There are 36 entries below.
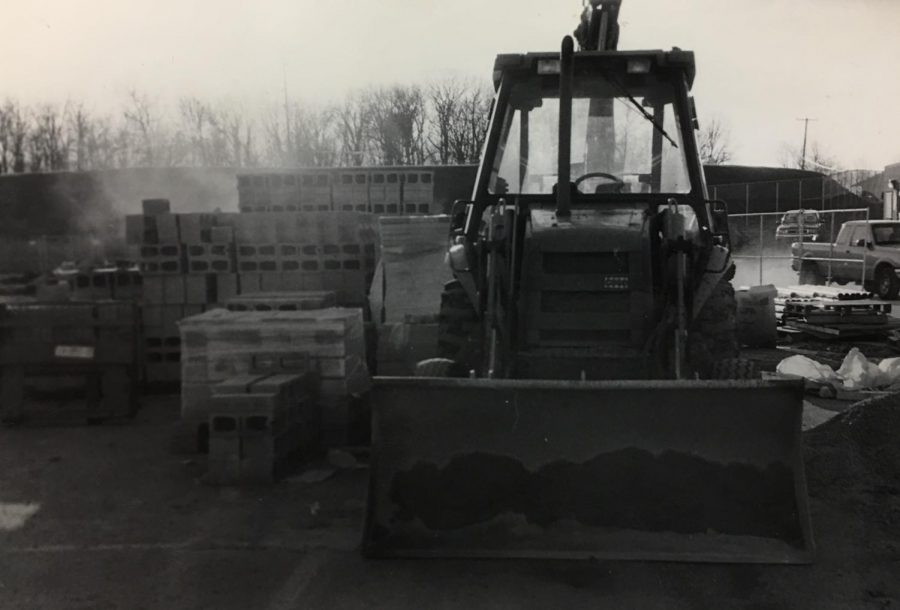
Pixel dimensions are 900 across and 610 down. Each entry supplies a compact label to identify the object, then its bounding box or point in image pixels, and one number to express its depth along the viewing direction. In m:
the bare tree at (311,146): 29.84
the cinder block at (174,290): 9.94
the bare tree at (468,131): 30.64
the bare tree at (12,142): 27.08
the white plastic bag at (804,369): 9.83
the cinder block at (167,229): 10.01
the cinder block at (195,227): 10.02
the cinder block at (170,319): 9.91
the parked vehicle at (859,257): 20.12
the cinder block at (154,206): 10.61
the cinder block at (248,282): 10.04
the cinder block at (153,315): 9.91
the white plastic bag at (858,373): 9.77
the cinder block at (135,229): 10.01
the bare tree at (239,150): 30.05
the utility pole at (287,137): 28.15
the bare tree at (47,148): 28.97
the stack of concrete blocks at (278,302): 8.71
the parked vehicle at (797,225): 24.14
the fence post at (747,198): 31.67
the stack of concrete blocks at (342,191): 11.90
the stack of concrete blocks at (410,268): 9.82
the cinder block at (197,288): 9.97
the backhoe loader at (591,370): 4.52
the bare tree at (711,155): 43.03
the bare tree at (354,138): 29.98
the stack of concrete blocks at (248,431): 6.23
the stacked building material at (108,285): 10.51
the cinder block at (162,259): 9.92
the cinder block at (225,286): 10.00
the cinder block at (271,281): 10.02
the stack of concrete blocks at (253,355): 7.39
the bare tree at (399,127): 30.06
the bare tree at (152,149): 30.58
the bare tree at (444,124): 31.00
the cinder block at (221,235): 10.02
